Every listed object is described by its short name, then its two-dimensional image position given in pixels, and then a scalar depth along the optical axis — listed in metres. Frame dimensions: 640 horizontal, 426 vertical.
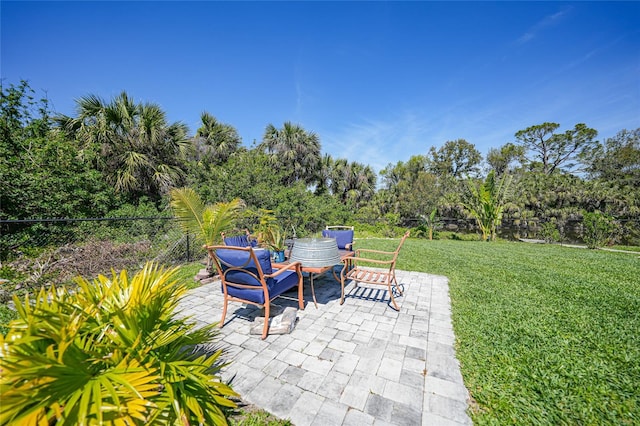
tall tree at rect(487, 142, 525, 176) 26.62
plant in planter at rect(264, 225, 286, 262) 4.09
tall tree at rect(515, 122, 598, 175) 24.69
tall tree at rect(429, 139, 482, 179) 27.25
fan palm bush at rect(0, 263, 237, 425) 0.99
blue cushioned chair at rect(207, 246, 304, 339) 2.79
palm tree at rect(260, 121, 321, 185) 15.07
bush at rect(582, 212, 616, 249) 9.44
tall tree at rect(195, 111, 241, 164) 12.49
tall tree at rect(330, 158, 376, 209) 19.45
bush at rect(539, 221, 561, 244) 11.26
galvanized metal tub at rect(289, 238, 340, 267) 3.60
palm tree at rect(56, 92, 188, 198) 8.35
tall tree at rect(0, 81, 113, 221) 6.26
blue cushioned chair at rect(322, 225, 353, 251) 5.26
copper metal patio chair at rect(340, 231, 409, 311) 3.78
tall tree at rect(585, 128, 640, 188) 20.20
